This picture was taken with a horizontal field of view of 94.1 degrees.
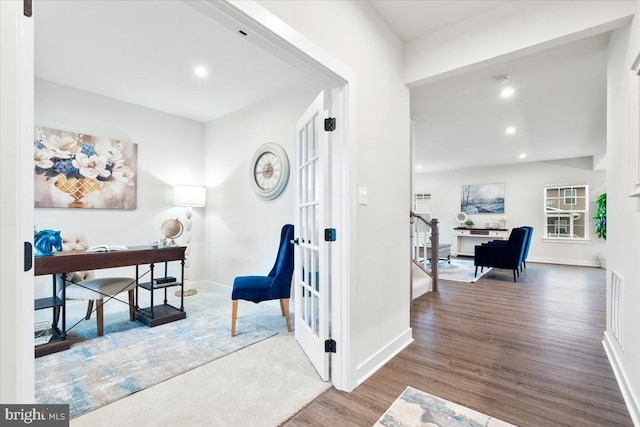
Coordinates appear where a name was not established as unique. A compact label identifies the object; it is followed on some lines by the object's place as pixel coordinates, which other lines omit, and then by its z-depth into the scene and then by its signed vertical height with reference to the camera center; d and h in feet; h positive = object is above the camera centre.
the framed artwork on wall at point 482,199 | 26.94 +1.26
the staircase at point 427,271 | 14.78 -2.96
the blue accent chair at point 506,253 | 17.48 -2.47
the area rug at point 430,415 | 5.13 -3.65
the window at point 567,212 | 23.54 +0.01
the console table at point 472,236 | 26.14 -2.19
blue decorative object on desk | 7.97 -0.79
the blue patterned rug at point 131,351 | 6.16 -3.67
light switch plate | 6.57 +0.37
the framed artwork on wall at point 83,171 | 10.85 +1.66
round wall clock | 11.72 +1.74
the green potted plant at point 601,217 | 20.97 -0.36
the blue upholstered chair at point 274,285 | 8.91 -2.23
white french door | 6.62 -0.67
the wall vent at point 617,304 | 6.66 -2.19
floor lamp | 13.83 +0.54
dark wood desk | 7.75 -1.53
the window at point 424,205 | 31.01 +0.77
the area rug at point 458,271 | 18.19 -4.05
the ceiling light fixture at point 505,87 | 10.33 +4.69
